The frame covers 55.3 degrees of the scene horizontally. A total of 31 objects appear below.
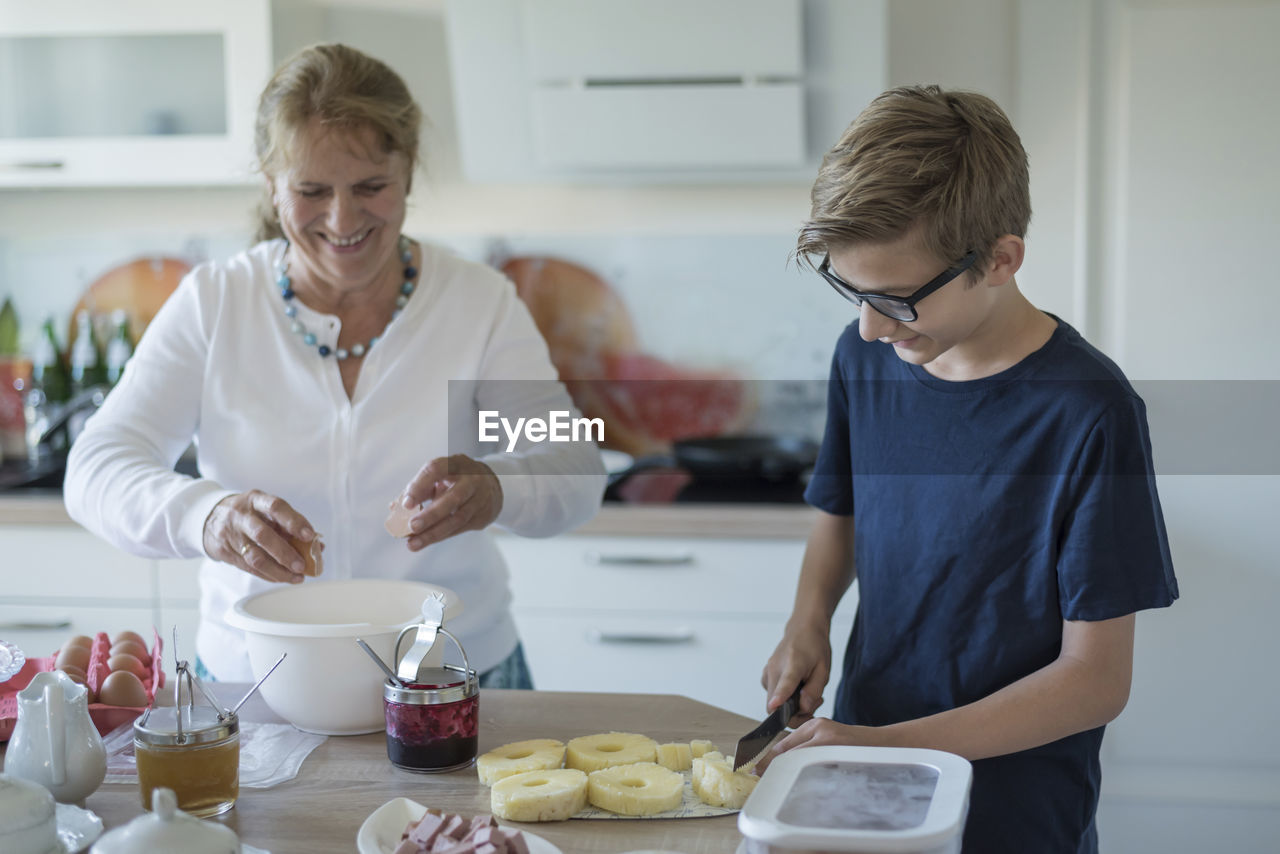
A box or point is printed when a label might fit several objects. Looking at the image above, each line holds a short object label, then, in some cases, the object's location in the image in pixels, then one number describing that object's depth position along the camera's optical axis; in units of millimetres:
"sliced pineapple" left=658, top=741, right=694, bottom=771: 1163
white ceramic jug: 1054
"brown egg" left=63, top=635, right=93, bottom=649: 1419
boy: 1134
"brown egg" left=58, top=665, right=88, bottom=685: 1335
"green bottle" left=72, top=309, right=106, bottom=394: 2977
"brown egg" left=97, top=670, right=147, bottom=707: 1306
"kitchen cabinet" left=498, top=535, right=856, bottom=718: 2502
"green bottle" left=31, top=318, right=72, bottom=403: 2980
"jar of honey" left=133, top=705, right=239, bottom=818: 1044
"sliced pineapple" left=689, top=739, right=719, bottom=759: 1178
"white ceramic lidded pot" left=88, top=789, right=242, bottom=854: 860
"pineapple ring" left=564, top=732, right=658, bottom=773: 1151
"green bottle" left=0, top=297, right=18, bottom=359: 3123
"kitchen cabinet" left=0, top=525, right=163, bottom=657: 2584
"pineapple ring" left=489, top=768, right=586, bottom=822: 1063
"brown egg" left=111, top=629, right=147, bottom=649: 1434
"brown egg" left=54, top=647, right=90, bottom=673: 1363
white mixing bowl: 1195
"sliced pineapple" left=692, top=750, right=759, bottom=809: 1075
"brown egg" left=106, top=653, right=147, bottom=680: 1345
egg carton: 1272
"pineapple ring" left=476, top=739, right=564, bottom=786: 1130
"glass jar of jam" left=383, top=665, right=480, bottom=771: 1150
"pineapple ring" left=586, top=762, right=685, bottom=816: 1074
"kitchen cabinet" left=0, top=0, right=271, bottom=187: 2664
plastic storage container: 826
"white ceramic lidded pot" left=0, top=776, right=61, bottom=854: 917
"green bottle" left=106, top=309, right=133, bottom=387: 2945
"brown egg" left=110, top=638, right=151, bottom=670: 1389
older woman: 1548
